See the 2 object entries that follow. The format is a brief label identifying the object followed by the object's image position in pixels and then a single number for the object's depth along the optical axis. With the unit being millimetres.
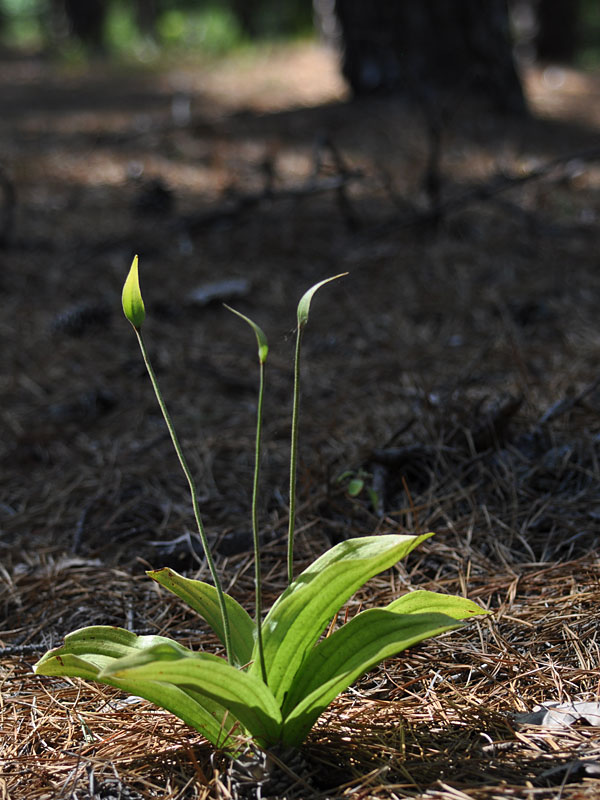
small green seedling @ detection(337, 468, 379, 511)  1690
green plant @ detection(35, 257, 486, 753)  1365
